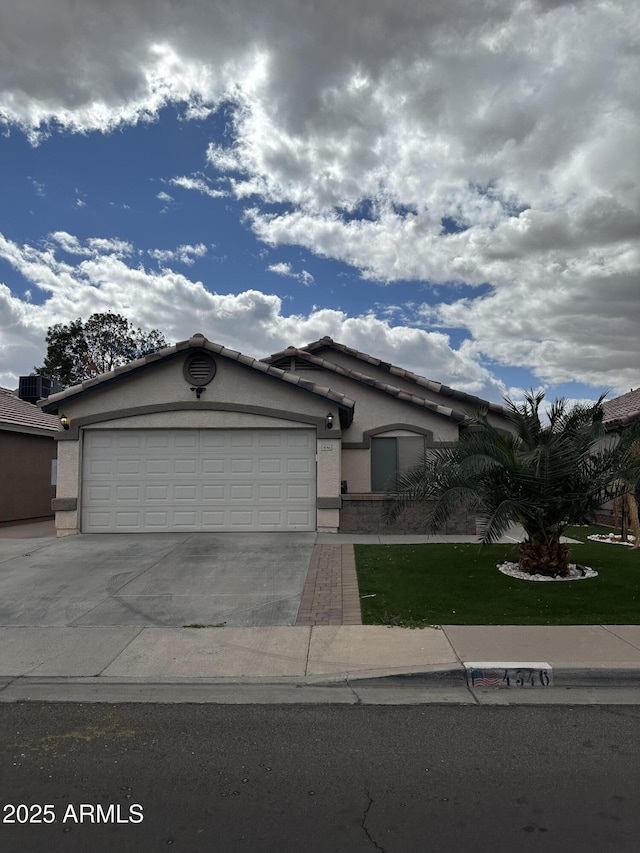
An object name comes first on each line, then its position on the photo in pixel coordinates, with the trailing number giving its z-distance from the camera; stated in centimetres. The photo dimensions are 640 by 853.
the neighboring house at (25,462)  1684
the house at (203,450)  1373
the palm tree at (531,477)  888
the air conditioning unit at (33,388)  2195
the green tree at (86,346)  3912
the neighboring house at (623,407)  1770
